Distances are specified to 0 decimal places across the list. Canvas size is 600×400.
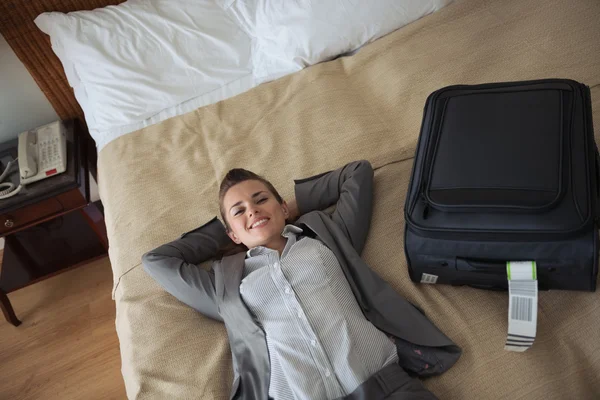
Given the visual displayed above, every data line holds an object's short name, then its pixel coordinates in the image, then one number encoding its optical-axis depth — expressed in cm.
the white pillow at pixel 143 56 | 199
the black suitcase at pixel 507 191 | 108
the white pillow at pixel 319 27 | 200
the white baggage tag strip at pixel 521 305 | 109
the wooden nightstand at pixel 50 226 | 193
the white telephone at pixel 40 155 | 195
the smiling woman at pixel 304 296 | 112
